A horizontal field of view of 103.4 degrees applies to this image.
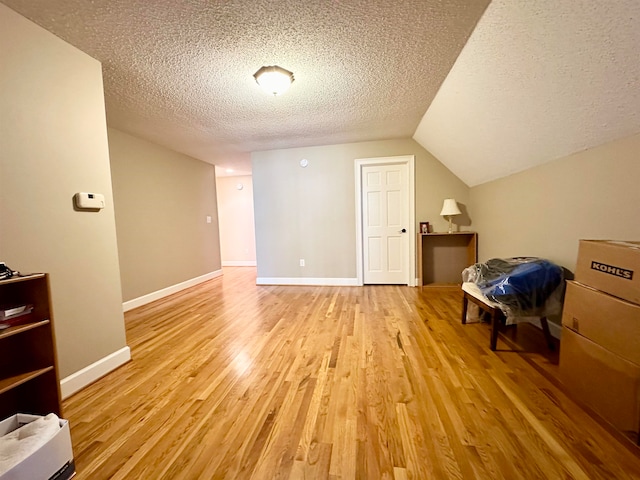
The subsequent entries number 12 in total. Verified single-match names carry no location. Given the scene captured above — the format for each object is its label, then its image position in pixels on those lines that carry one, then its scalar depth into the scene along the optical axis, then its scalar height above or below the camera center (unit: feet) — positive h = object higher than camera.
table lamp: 11.86 +0.52
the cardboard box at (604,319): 3.80 -1.76
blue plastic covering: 6.26 -1.82
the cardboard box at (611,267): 3.90 -0.89
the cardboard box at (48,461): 3.00 -2.95
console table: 12.88 -2.01
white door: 13.32 -0.11
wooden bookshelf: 4.30 -2.10
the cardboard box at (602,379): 3.77 -2.76
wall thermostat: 5.61 +0.65
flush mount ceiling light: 6.62 +3.90
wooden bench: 6.51 -2.58
